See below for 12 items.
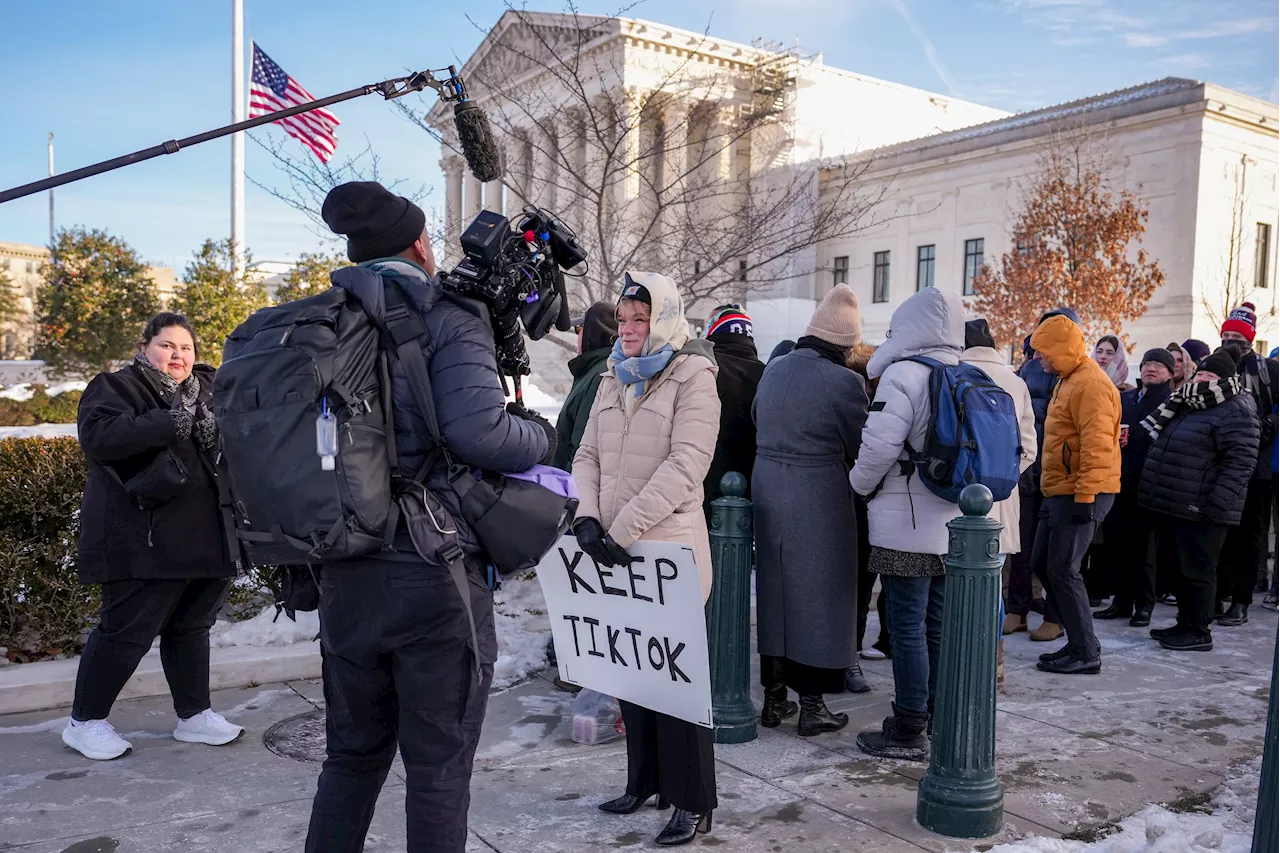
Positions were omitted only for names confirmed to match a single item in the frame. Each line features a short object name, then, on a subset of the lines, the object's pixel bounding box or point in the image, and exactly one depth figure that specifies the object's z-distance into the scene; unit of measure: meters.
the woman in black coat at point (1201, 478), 6.91
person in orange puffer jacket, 6.17
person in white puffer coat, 4.61
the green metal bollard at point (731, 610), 4.74
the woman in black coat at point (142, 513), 4.35
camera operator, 2.61
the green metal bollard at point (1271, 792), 3.04
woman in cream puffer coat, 3.81
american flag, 16.06
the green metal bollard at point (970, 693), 3.82
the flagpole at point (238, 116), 17.56
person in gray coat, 4.79
